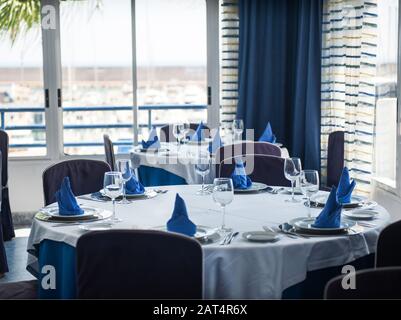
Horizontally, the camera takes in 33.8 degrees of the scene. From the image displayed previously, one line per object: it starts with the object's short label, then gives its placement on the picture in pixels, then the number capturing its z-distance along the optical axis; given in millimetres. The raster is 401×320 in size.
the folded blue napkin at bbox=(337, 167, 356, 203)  2770
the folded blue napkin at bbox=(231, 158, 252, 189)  3176
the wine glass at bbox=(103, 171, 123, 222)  2531
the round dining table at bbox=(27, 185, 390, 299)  2170
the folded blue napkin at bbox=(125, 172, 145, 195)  3049
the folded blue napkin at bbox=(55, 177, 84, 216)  2615
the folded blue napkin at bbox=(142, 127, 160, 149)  4926
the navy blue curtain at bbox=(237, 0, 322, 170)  6109
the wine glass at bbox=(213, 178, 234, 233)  2359
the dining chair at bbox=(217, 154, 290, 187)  3662
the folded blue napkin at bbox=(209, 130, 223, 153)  4785
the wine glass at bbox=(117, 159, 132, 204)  2779
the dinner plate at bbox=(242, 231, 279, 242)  2223
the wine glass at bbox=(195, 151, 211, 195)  2998
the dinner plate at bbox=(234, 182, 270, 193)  3129
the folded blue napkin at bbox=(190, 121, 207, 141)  5273
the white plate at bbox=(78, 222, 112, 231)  2418
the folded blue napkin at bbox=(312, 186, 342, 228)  2363
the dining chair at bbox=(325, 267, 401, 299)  1531
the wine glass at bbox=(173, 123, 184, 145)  4934
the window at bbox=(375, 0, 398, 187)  4965
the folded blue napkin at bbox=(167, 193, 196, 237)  2291
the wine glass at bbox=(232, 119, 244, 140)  5320
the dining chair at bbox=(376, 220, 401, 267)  2105
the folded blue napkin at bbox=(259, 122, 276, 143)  5207
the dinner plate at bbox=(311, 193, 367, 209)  2747
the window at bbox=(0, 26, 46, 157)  6312
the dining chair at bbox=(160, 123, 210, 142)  5637
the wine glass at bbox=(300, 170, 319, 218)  2564
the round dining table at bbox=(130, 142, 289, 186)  4543
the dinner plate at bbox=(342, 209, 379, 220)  2558
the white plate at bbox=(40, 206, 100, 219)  2578
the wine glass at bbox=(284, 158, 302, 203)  2682
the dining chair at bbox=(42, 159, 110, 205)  3410
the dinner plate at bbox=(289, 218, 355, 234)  2328
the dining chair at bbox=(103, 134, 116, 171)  5016
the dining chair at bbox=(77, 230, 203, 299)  1911
